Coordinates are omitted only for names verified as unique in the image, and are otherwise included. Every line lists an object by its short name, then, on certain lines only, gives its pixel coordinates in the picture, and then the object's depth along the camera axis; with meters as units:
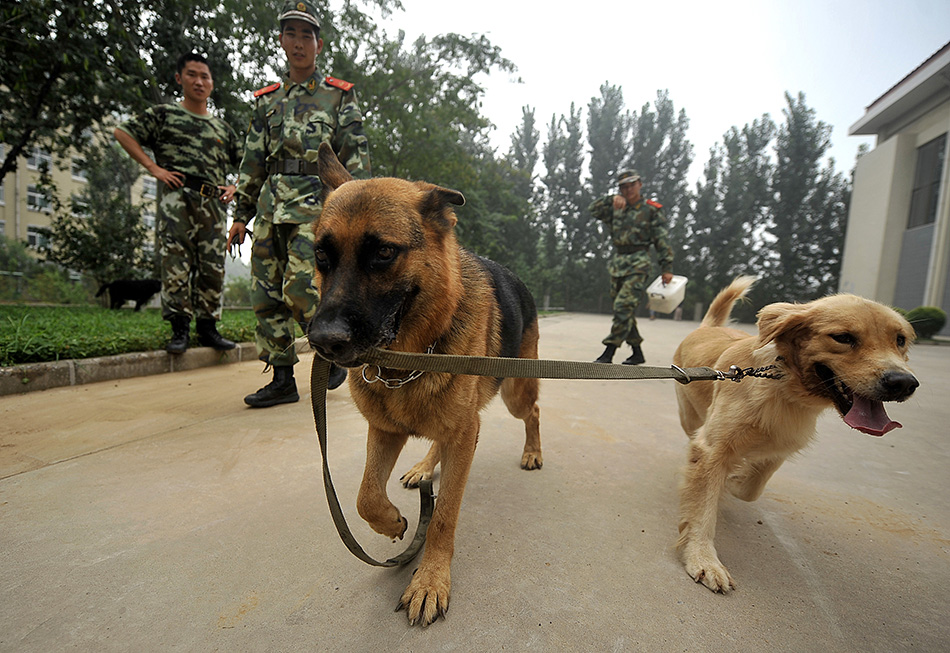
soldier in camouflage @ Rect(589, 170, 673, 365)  6.17
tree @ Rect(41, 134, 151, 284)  10.35
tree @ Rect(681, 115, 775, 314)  30.52
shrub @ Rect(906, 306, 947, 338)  13.55
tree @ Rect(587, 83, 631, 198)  35.72
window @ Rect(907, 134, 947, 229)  16.88
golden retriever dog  1.52
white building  15.59
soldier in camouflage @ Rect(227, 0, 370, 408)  3.10
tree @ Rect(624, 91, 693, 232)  34.75
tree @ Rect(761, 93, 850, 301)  28.72
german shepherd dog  1.32
